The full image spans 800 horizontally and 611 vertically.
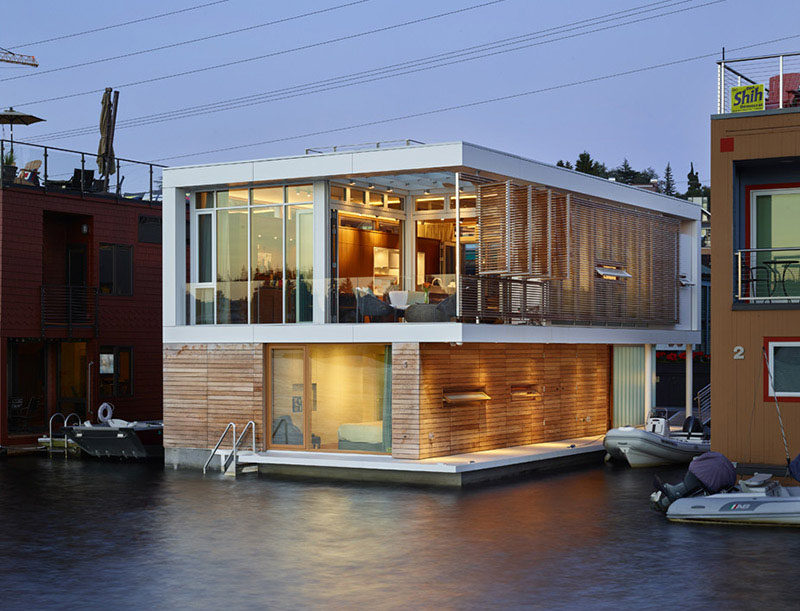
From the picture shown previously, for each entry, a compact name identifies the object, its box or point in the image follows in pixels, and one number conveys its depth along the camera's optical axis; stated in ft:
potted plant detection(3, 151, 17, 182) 88.07
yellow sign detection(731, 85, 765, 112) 61.77
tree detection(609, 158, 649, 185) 341.74
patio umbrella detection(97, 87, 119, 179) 108.68
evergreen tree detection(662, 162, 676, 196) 418.96
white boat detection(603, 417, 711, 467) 73.56
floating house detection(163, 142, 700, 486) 67.97
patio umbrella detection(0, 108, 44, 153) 98.99
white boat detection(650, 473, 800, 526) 47.93
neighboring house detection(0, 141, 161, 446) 89.15
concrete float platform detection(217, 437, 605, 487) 64.95
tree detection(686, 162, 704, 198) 294.02
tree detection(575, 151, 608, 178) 240.94
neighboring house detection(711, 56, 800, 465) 59.67
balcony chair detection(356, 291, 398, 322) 68.59
